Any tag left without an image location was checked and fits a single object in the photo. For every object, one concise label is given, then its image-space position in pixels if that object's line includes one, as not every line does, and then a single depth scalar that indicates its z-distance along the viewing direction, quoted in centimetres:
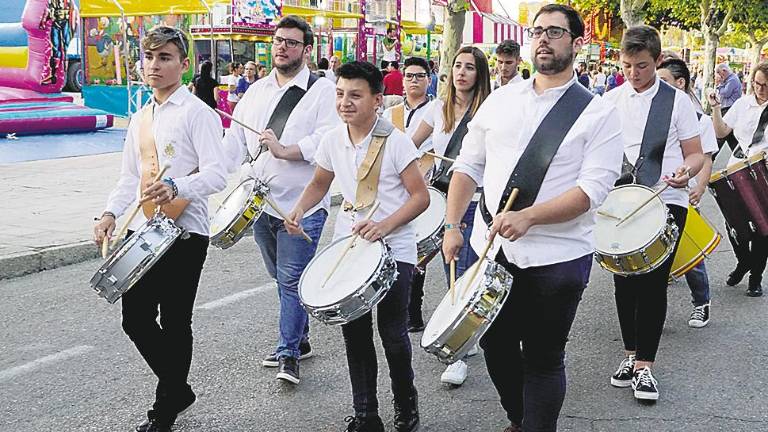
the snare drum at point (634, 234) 457
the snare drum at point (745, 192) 641
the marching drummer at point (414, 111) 608
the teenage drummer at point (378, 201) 407
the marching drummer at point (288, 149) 493
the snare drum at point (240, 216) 462
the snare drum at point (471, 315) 321
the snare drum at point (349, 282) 369
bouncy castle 1838
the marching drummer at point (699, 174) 541
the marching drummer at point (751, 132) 698
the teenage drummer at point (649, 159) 478
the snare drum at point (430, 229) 498
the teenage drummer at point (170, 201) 406
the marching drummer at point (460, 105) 546
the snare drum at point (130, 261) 378
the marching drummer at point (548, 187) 333
